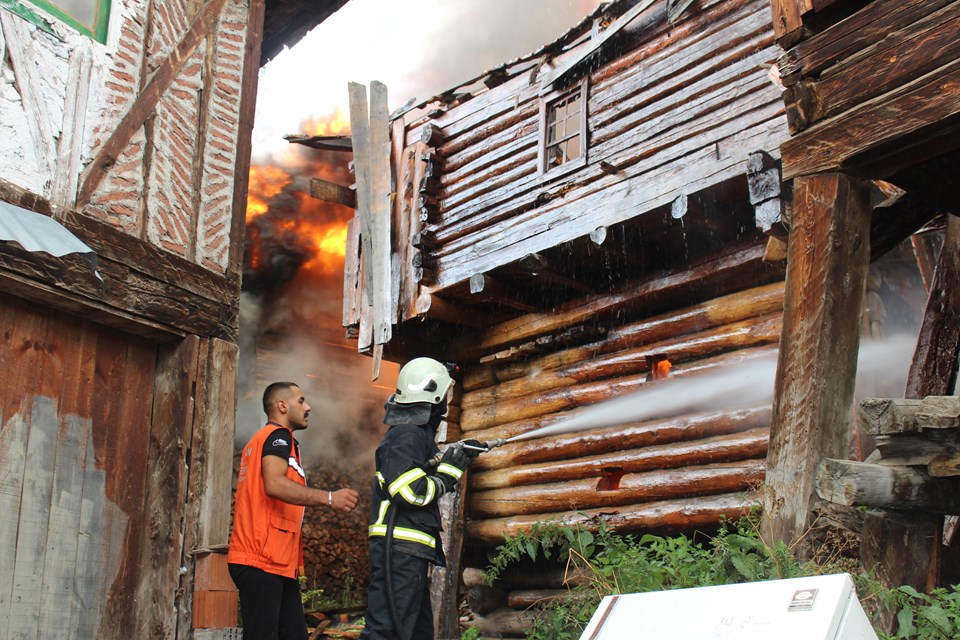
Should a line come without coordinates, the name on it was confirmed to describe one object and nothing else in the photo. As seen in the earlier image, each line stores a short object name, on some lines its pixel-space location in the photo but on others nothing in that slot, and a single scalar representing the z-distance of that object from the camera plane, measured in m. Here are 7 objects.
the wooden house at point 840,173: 4.48
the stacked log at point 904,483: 4.29
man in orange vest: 5.74
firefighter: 5.44
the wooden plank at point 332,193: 12.47
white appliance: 2.14
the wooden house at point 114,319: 5.53
